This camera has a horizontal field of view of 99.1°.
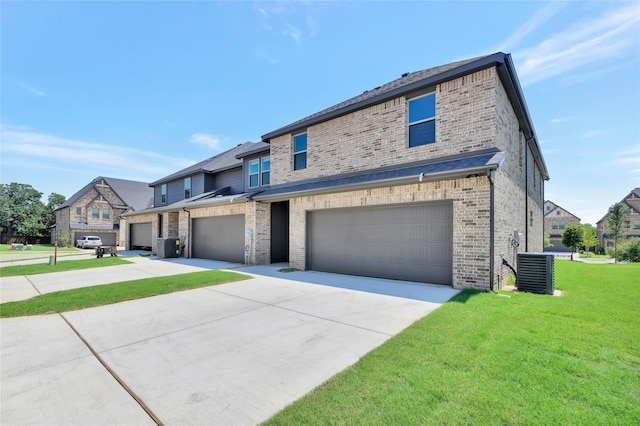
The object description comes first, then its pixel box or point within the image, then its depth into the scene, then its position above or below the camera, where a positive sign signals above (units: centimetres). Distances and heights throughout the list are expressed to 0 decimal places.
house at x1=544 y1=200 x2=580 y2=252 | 4951 -29
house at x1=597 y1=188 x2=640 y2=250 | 4366 +45
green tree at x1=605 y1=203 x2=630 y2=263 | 3177 +8
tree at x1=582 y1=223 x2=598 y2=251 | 3666 -248
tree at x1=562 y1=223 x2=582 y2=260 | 3566 -207
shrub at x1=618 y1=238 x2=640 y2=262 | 2583 -294
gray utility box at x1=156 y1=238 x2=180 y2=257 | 1675 -183
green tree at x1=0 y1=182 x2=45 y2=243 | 4716 +130
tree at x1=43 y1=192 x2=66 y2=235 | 4834 +75
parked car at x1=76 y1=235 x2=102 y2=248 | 3127 -282
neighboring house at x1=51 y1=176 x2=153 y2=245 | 3591 +122
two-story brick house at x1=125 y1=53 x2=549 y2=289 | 742 +111
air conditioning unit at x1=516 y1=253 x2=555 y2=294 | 696 -138
